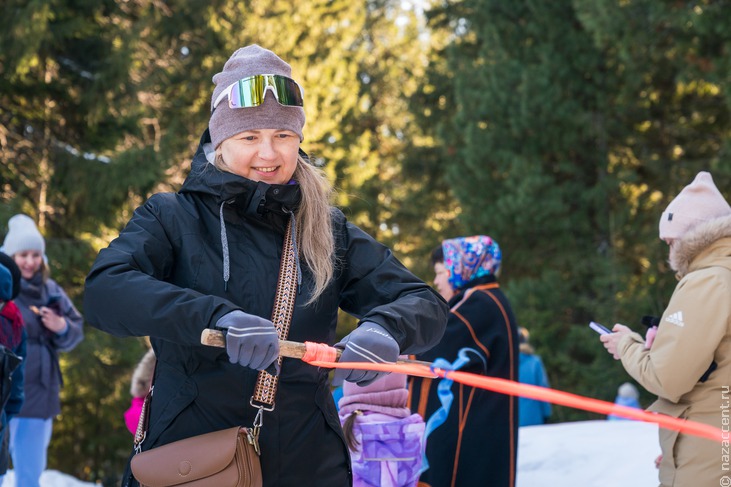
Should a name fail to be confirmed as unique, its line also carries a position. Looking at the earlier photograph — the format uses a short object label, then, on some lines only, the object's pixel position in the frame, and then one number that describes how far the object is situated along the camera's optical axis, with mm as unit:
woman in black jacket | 2162
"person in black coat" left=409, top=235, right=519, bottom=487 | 5117
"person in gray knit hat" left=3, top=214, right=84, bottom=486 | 6168
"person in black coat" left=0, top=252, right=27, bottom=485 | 4297
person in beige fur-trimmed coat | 3393
